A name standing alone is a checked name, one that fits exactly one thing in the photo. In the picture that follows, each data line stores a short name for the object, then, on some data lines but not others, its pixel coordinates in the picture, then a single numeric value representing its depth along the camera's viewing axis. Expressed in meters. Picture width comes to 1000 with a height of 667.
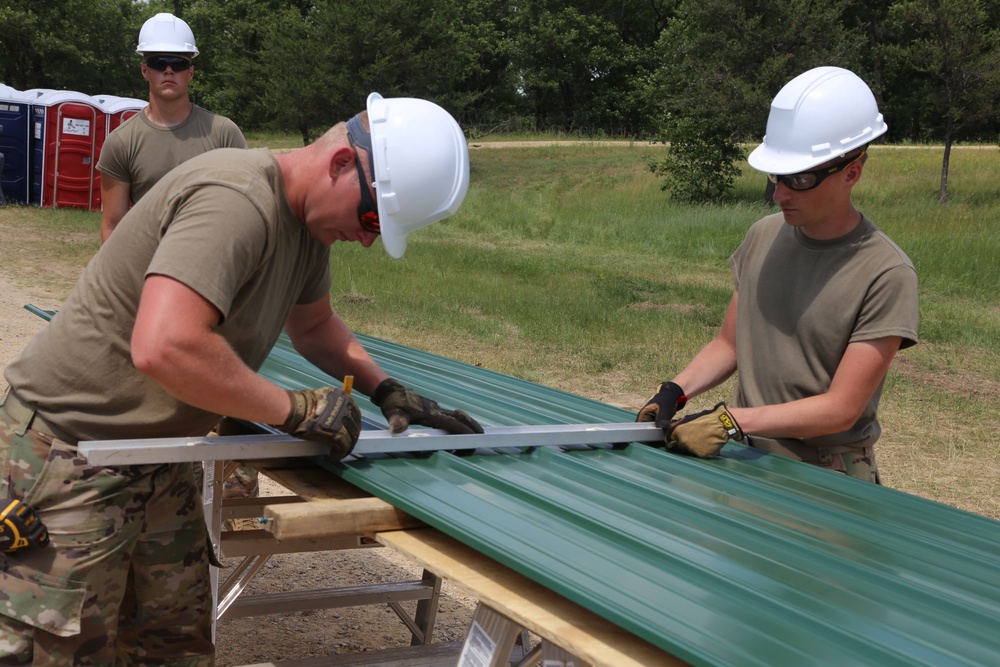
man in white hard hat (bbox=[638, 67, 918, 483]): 2.97
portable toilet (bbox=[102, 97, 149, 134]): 19.20
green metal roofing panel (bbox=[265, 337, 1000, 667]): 1.71
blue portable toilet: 18.86
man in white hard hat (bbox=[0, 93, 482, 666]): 2.25
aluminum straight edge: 2.33
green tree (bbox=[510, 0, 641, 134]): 51.56
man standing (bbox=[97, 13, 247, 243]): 5.16
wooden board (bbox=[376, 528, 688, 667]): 1.73
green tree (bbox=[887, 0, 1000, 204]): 23.98
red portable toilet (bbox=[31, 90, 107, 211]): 19.03
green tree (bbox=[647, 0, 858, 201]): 25.66
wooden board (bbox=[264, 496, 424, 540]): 2.17
